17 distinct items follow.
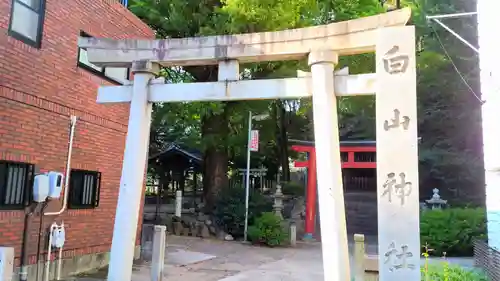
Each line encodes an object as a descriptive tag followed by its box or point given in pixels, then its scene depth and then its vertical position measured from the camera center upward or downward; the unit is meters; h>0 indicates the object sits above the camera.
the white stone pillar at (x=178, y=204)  19.99 -0.50
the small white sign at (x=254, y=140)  19.09 +2.38
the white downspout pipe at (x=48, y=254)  8.29 -1.24
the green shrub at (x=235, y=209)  19.27 -0.60
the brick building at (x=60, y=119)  7.75 +1.44
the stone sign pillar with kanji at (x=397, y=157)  5.70 +0.56
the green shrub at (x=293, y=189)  31.61 +0.53
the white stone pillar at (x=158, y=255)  8.94 -1.25
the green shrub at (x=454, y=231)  15.55 -1.01
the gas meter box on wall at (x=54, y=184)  8.32 +0.09
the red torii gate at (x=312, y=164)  20.73 +1.73
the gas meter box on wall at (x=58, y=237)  8.60 -0.93
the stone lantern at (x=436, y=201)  21.30 +0.01
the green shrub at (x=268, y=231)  17.55 -1.40
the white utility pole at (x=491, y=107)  11.15 +2.48
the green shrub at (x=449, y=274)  7.36 -1.27
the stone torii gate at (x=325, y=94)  5.77 +1.55
